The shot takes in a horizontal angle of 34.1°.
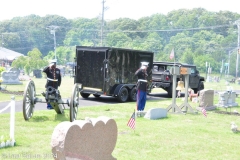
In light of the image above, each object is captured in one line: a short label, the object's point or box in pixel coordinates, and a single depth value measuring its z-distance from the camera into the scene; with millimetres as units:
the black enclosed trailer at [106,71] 16594
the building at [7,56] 63050
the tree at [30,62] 46881
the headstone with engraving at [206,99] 15930
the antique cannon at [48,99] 10445
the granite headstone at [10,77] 26056
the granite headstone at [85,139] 5164
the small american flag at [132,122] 9203
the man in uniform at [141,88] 13312
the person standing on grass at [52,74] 11758
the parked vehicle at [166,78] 21344
